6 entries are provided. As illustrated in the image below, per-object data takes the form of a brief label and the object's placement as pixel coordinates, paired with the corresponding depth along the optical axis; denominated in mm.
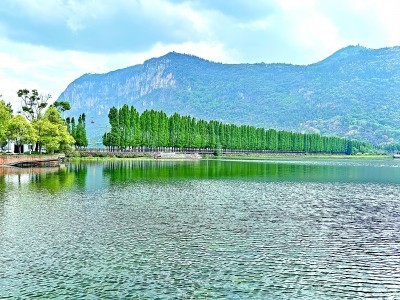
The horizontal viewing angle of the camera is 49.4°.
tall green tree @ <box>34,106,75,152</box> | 92188
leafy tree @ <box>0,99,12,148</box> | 76762
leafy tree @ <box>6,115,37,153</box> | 84812
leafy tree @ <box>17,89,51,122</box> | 103288
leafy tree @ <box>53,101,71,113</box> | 113494
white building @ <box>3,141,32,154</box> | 107012
